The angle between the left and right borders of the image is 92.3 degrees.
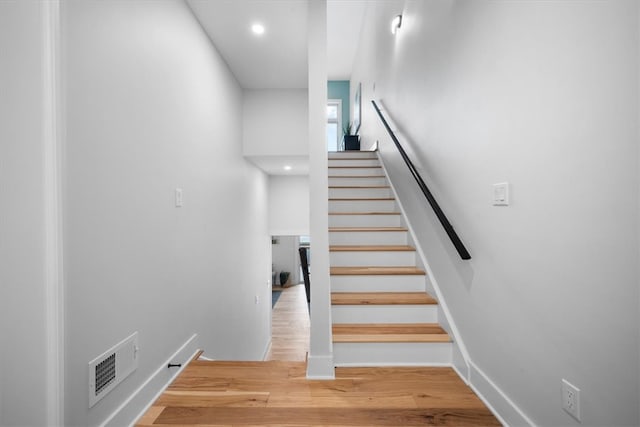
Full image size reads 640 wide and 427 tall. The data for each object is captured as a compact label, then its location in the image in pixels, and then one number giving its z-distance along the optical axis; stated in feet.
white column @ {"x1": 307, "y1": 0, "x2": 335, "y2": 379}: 6.04
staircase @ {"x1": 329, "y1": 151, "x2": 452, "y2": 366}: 6.34
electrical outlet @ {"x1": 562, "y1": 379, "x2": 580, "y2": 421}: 3.52
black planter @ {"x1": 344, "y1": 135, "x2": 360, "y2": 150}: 19.71
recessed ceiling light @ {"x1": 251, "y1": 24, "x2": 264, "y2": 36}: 7.80
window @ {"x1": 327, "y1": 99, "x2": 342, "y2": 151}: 24.39
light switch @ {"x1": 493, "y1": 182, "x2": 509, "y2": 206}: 4.49
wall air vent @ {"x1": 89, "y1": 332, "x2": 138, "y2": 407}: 4.02
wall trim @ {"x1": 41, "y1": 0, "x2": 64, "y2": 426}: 3.36
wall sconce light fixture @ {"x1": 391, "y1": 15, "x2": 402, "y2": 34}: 10.36
